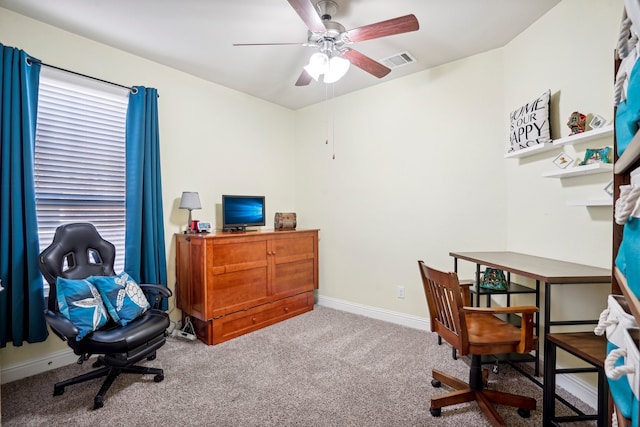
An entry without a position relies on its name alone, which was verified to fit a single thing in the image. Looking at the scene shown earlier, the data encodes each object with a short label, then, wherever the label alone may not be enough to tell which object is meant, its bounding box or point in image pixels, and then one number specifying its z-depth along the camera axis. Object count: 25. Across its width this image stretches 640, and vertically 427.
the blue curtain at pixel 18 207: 2.08
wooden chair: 1.59
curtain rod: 2.20
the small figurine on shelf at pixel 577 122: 1.90
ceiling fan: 1.82
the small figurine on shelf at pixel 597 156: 1.80
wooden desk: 1.60
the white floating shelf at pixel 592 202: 1.74
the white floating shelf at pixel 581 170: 1.75
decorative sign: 2.17
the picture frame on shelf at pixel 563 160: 2.04
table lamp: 2.90
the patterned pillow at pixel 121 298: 2.11
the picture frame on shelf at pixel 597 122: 1.80
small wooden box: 3.61
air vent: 2.80
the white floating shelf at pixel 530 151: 2.15
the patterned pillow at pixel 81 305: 1.93
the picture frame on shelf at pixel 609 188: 1.78
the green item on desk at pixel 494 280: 2.27
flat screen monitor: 3.19
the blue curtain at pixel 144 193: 2.64
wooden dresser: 2.75
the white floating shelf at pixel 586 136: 1.71
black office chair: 1.89
